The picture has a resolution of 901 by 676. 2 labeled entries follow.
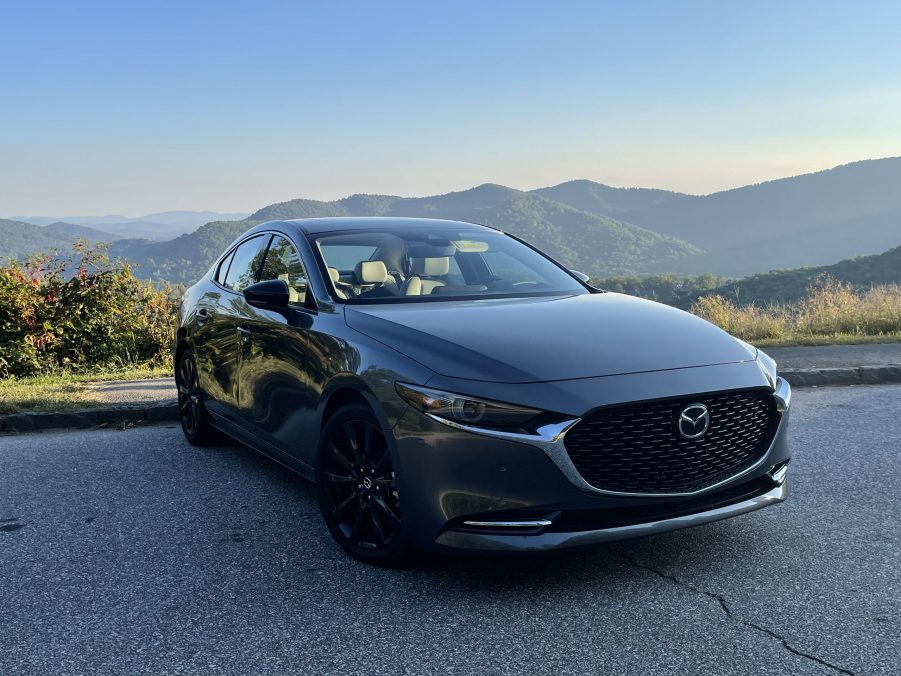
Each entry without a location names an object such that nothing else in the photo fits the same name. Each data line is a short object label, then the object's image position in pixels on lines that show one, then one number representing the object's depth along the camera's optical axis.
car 3.08
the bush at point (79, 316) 10.13
